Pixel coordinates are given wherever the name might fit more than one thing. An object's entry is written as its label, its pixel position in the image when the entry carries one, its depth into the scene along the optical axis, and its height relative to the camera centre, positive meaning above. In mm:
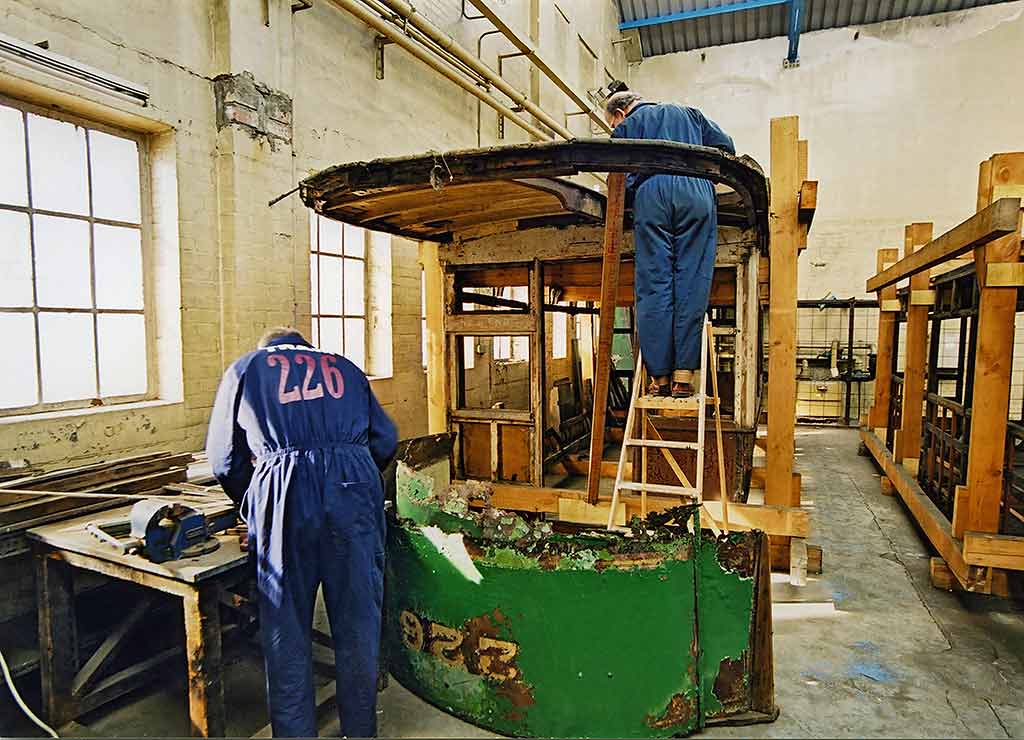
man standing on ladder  3982 +511
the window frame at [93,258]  3873 +485
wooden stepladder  3869 -572
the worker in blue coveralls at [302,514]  2756 -786
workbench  2742 -1322
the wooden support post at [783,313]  4402 +150
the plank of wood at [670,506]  4562 -1322
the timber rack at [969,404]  4059 -544
